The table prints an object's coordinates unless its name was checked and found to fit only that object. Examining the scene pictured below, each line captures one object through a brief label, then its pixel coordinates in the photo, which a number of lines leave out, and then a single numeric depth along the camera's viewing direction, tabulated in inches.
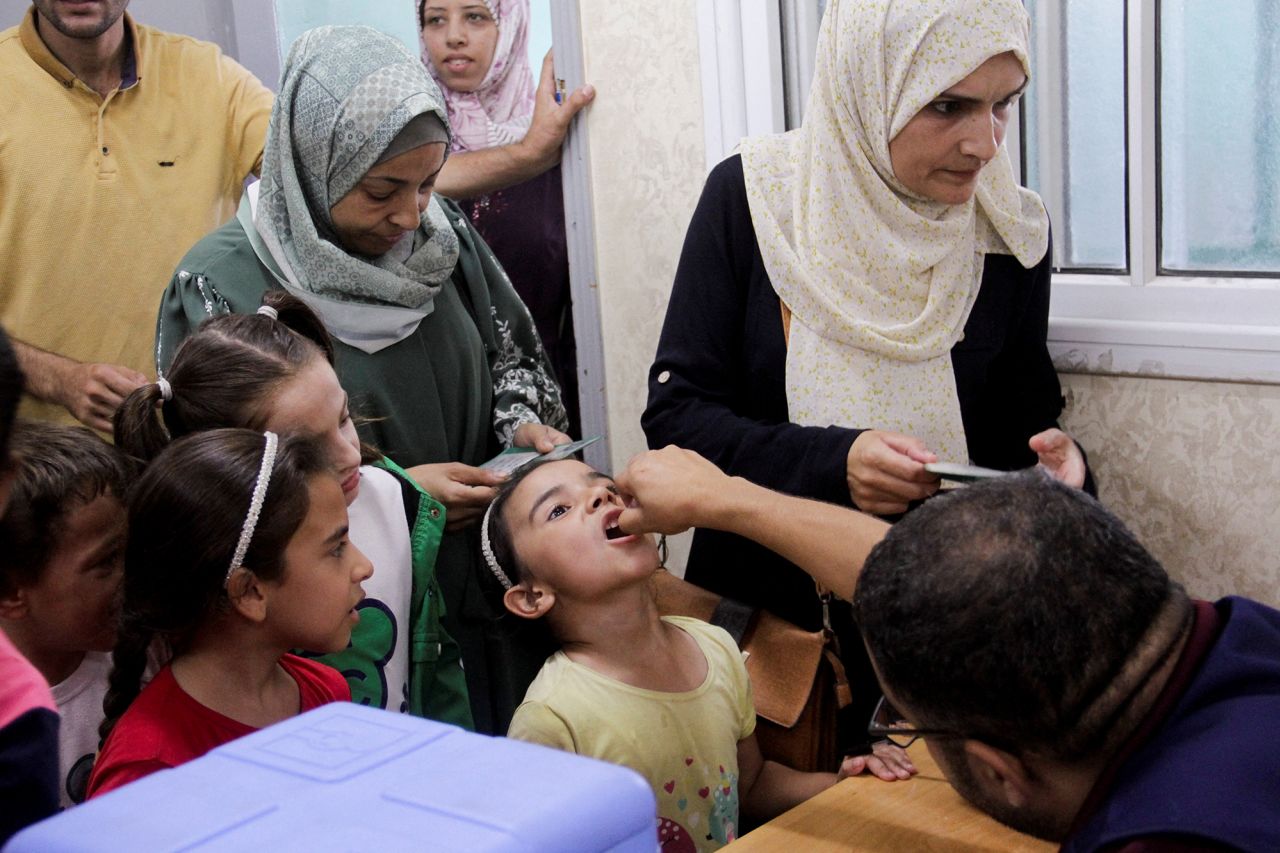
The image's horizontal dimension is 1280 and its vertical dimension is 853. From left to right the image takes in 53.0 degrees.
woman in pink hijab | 123.0
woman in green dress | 82.3
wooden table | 56.3
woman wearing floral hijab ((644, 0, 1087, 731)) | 80.8
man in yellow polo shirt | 101.0
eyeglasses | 46.4
